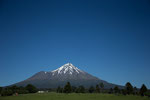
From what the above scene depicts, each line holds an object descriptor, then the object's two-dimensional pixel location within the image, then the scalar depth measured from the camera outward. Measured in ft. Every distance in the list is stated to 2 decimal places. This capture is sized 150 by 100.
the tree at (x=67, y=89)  376.27
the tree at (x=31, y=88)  399.44
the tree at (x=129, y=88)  363.76
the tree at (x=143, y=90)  332.76
